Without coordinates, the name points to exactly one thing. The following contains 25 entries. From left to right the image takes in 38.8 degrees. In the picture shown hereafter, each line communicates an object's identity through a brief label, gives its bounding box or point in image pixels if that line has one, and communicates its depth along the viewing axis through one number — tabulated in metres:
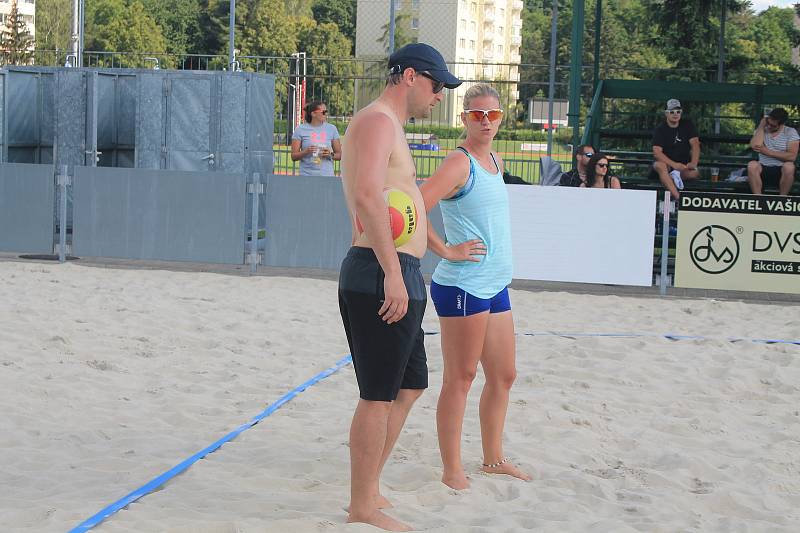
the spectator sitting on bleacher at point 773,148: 14.80
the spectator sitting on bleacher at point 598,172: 12.49
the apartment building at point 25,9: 96.84
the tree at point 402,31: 25.28
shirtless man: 4.02
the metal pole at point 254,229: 12.85
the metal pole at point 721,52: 20.23
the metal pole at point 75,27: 19.20
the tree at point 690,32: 26.09
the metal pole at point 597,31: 18.89
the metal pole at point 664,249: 12.20
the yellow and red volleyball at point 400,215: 4.11
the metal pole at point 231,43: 17.09
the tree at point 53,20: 66.94
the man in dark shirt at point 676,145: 14.98
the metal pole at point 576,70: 16.69
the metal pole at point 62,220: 13.19
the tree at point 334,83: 18.22
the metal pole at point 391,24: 15.84
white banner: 12.09
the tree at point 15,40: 60.00
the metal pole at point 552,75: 16.19
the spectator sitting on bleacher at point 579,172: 13.10
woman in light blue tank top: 4.84
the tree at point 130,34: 52.00
